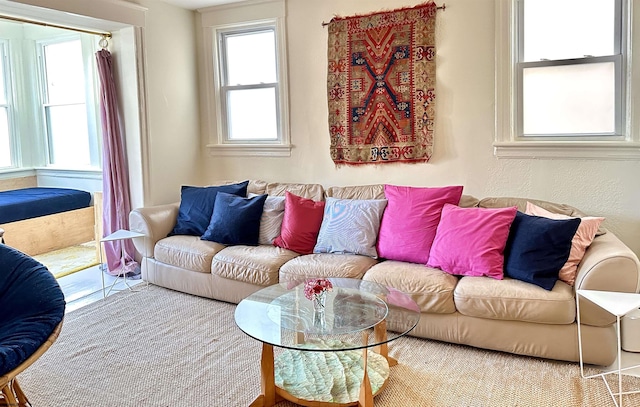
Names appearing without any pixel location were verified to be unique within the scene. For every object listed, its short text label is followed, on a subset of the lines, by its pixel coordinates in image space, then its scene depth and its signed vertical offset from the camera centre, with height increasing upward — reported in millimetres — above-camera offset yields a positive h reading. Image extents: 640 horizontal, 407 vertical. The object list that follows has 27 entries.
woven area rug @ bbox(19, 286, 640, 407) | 2344 -1131
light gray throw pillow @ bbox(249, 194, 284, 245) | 3738 -515
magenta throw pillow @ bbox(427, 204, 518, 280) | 2848 -567
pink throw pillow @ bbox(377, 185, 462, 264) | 3184 -486
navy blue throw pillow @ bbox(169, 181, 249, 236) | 3986 -417
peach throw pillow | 2695 -566
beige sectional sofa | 2518 -804
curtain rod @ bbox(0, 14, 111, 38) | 3558 +1029
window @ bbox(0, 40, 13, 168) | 5379 +475
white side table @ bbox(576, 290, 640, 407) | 2191 -730
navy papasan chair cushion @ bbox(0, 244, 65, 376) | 1821 -595
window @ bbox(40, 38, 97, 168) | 5086 +563
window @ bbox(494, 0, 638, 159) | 3242 +414
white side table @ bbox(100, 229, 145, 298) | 3770 -593
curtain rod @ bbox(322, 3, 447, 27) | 3638 +997
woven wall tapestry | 3748 +479
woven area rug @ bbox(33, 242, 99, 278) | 4570 -959
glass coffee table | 2170 -809
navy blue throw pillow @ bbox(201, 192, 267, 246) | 3711 -511
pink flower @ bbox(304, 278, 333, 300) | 2314 -634
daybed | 4570 -550
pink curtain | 4203 -160
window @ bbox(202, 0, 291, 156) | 4398 +662
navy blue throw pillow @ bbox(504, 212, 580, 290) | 2674 -589
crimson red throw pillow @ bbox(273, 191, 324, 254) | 3582 -530
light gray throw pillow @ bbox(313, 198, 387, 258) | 3365 -532
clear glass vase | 2330 -709
